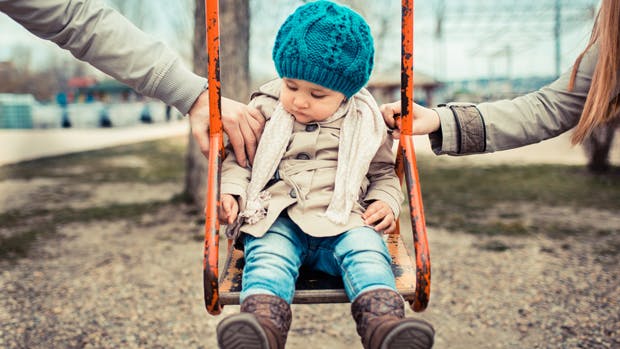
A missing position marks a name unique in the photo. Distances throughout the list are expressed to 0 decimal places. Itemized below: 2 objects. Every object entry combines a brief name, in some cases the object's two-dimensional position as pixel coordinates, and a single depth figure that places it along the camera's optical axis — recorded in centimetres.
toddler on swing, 160
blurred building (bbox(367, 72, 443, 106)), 1844
